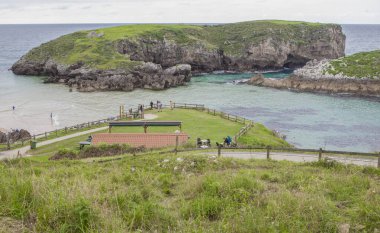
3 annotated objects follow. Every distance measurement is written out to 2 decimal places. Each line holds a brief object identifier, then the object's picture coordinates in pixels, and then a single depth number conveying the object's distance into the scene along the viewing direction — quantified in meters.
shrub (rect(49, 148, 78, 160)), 27.83
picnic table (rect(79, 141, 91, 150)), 32.54
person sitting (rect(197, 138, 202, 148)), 30.90
